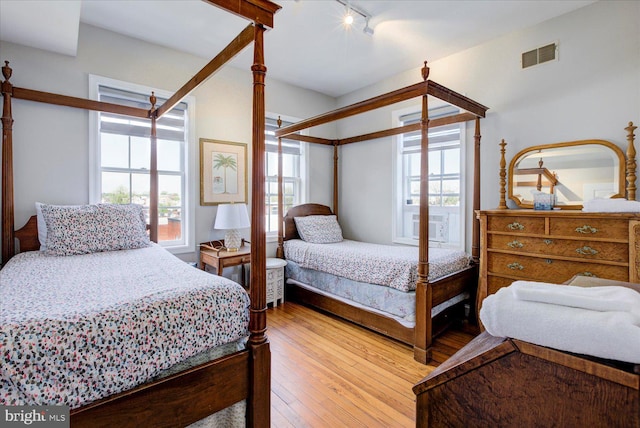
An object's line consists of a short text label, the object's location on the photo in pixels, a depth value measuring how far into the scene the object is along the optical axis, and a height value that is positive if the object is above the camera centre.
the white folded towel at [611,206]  2.11 +0.04
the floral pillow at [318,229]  4.12 -0.23
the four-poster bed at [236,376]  1.22 -0.71
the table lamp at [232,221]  3.34 -0.10
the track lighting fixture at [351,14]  2.62 +1.69
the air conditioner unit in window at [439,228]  3.75 -0.19
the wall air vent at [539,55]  2.91 +1.45
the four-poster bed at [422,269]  2.54 -0.51
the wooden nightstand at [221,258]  3.16 -0.47
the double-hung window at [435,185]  3.64 +0.33
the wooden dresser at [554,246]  2.13 -0.25
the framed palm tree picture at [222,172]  3.64 +0.46
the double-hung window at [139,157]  3.06 +0.55
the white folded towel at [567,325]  0.43 -0.17
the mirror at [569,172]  2.62 +0.35
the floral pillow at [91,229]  2.37 -0.14
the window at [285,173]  4.36 +0.54
